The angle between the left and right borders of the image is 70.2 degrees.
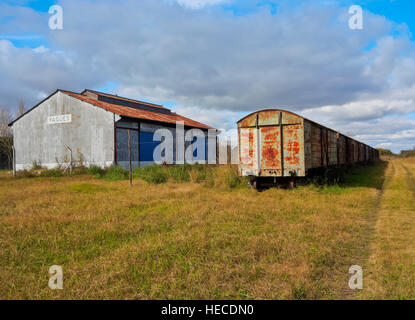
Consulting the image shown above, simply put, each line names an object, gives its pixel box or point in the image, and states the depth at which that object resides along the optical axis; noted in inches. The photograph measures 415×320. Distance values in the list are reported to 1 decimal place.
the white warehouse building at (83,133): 831.1
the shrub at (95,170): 753.6
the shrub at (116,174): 664.4
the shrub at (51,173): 754.8
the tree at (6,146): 1352.1
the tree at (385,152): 3975.1
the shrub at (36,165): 929.0
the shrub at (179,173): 564.7
